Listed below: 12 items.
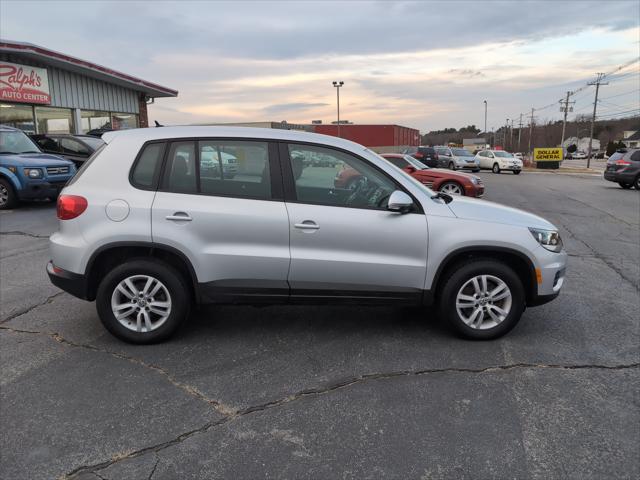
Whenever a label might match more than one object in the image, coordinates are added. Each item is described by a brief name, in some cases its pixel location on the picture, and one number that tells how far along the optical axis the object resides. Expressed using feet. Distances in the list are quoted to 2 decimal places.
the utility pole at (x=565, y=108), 246.68
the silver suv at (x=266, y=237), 13.01
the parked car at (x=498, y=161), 110.22
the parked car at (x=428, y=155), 99.59
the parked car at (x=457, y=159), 108.68
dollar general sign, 142.82
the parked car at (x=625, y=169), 66.23
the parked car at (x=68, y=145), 47.34
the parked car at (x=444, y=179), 42.83
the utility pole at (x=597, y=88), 193.22
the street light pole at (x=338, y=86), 163.02
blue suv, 37.37
